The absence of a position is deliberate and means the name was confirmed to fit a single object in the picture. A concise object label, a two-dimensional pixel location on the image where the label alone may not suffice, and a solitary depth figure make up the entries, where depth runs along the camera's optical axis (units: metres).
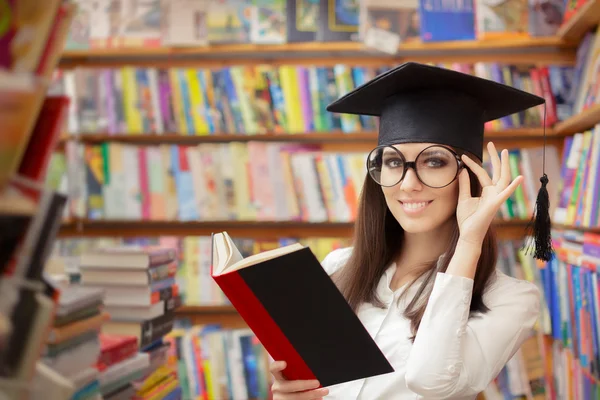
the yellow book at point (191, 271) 2.63
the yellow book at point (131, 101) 2.65
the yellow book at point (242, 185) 2.62
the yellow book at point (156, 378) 1.29
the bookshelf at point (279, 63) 2.63
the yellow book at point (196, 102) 2.62
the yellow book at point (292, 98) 2.60
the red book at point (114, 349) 1.09
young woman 1.16
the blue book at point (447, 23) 2.57
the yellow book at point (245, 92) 2.61
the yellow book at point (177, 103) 2.63
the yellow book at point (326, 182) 2.59
